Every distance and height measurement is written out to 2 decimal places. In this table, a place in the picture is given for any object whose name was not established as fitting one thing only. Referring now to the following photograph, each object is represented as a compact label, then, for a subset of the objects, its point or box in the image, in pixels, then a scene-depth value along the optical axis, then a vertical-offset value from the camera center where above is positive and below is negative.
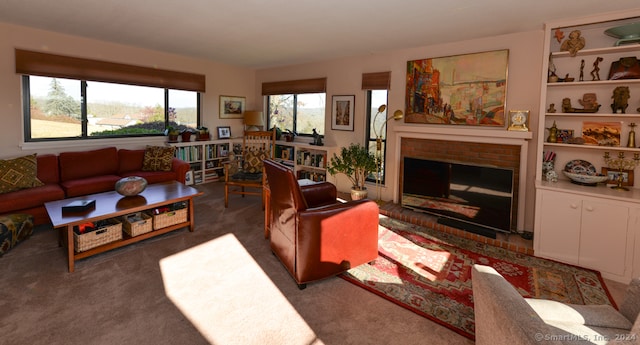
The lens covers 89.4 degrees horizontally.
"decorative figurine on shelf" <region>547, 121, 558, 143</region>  3.48 +0.17
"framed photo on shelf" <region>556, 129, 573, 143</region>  3.50 +0.17
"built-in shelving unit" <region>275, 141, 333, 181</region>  5.77 -0.24
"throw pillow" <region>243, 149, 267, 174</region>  5.38 -0.30
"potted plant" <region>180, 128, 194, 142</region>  5.96 +0.14
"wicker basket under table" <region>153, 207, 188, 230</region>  3.60 -0.87
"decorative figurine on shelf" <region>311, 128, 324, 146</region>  5.82 +0.12
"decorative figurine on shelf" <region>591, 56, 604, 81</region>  3.31 +0.85
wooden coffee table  2.90 -0.68
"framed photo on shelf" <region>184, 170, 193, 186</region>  6.01 -0.64
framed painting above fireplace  3.96 +0.78
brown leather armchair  2.63 -0.73
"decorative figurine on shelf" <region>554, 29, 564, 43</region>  3.33 +1.20
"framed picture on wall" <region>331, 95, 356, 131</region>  5.46 +0.59
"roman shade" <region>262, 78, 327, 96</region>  5.87 +1.13
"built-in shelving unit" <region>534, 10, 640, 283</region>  2.90 -0.11
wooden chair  4.93 -0.33
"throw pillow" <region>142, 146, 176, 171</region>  5.06 -0.27
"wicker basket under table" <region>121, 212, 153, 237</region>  3.41 -0.90
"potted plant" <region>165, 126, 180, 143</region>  5.79 +0.15
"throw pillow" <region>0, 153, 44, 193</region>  3.74 -0.42
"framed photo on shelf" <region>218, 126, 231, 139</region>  6.66 +0.23
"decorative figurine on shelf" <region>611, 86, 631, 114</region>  3.12 +0.52
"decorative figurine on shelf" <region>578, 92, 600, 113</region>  3.29 +0.50
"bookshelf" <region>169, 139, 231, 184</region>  5.91 -0.26
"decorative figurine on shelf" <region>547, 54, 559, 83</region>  3.38 +0.83
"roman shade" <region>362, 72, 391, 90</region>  4.92 +1.03
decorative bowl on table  3.58 -0.50
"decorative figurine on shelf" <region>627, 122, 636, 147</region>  3.09 +0.12
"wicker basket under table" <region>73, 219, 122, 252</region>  3.01 -0.93
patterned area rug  2.47 -1.14
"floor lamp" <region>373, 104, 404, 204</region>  4.61 +0.15
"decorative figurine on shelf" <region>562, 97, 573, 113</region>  3.40 +0.47
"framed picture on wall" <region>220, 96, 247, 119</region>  6.73 +0.78
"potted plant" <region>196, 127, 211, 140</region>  6.22 +0.17
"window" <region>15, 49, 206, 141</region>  4.46 +0.69
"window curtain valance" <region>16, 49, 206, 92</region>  4.29 +1.06
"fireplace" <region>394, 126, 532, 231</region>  3.77 +0.00
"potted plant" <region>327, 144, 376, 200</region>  4.76 -0.29
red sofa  3.69 -0.49
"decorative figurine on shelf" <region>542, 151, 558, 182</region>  3.47 -0.17
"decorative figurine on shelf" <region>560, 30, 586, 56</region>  3.25 +1.10
